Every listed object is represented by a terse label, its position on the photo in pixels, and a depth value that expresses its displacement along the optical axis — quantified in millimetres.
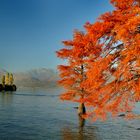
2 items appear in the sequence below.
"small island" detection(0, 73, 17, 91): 188125
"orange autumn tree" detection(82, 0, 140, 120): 16328
